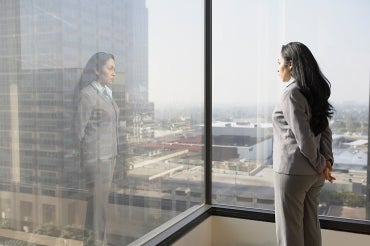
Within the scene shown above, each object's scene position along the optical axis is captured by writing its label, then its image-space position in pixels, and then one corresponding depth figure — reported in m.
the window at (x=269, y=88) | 2.43
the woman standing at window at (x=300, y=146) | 1.94
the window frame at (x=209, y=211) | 2.42
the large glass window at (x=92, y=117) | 1.34
